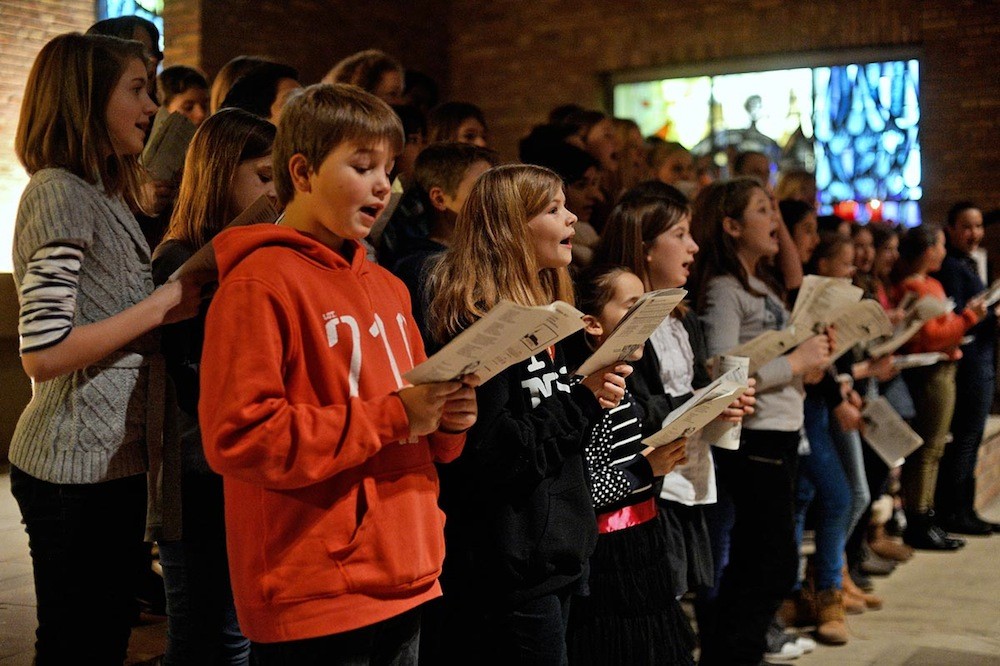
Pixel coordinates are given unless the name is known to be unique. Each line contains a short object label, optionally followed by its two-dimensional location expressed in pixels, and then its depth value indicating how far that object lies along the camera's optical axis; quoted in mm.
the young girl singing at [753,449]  3885
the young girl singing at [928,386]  6285
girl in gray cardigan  2129
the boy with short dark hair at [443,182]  3318
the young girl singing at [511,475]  2461
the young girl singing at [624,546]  3004
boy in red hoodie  1803
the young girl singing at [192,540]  2309
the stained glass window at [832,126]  9516
